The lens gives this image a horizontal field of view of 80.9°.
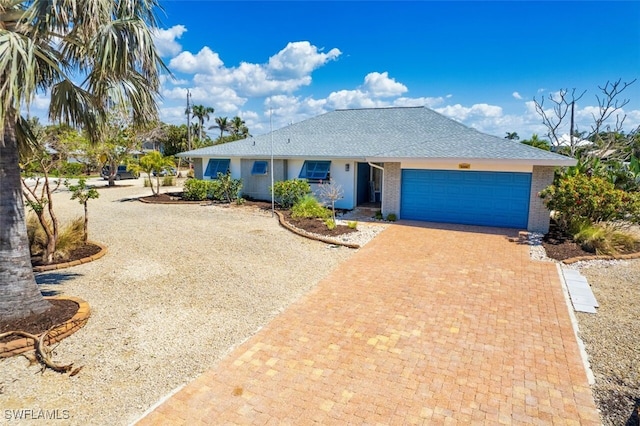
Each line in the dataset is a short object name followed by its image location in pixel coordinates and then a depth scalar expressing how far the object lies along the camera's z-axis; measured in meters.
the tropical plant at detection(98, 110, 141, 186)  27.30
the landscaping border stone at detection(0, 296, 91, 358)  5.39
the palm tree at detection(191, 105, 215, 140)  57.57
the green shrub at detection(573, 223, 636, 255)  11.11
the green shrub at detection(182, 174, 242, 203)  20.52
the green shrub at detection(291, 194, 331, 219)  15.91
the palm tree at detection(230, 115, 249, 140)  59.78
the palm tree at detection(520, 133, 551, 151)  27.77
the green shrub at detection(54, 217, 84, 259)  10.20
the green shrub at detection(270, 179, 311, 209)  18.03
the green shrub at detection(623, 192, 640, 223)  11.55
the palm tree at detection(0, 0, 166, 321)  4.66
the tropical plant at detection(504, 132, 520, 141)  54.96
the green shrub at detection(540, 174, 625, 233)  11.53
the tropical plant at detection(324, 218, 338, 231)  13.79
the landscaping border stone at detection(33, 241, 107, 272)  9.25
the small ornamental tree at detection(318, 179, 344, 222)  18.11
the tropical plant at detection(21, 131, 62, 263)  9.31
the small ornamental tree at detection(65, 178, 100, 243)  10.64
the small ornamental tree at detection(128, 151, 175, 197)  22.20
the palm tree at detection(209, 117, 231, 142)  59.22
